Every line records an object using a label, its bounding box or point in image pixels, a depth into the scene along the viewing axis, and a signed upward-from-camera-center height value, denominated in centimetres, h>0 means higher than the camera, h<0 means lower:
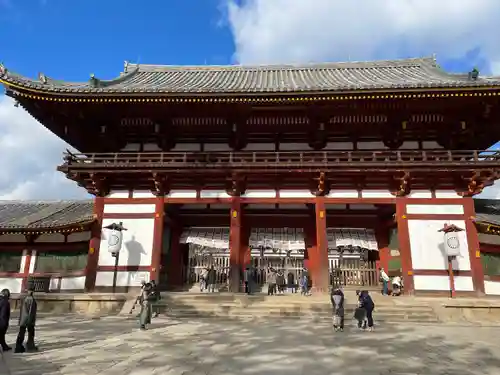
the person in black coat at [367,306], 1152 -105
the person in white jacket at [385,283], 1669 -47
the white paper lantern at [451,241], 1538 +136
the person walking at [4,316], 852 -111
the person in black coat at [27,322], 847 -123
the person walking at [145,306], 1124 -112
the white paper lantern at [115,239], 1619 +134
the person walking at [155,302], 1295 -124
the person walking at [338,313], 1130 -126
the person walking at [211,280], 1878 -48
